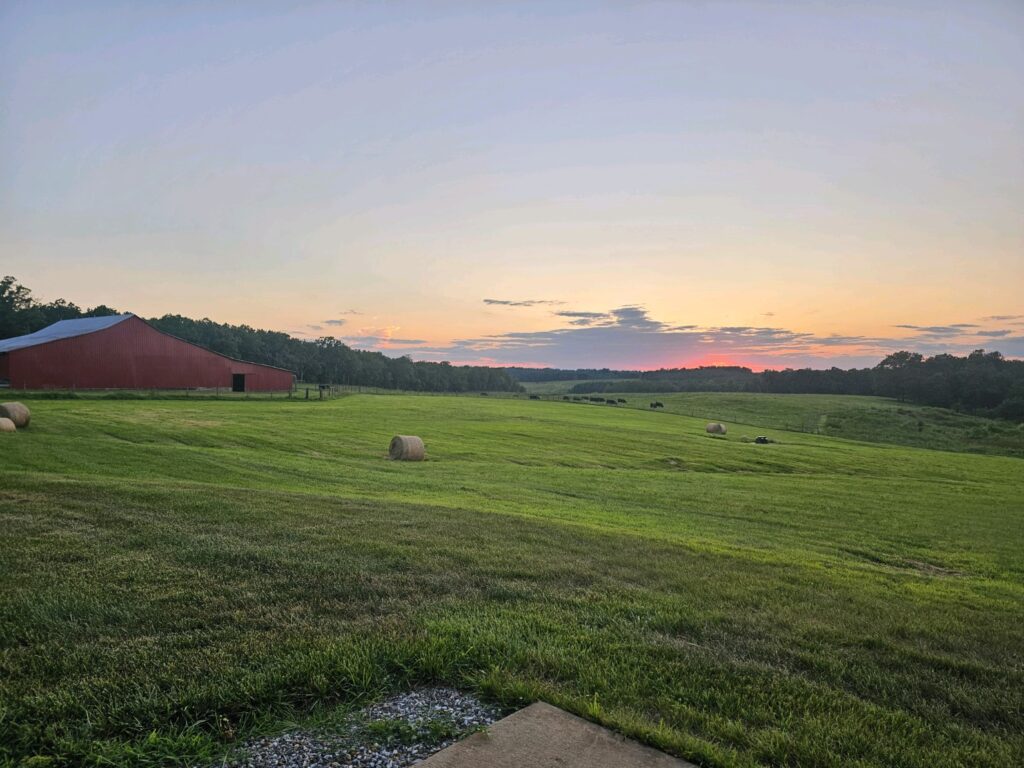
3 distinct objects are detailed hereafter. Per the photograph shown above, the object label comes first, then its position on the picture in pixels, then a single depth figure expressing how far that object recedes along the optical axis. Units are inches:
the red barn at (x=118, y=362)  1852.9
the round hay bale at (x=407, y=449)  889.5
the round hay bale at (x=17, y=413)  938.7
